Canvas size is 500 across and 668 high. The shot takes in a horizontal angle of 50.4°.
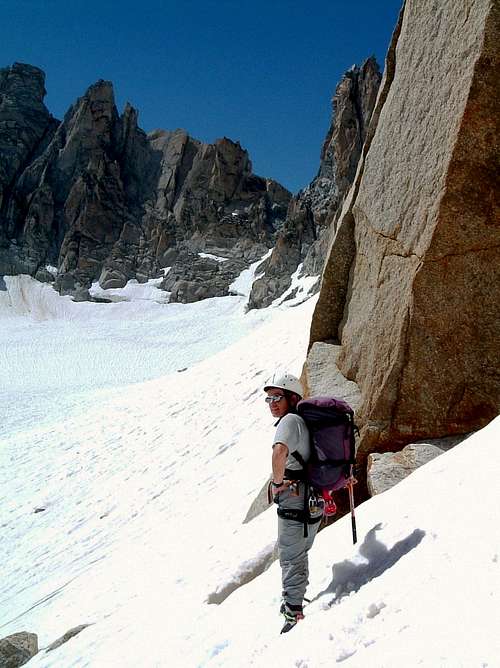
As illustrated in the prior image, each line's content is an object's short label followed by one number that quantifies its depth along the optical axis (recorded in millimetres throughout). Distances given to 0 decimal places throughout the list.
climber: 3988
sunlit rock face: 5707
